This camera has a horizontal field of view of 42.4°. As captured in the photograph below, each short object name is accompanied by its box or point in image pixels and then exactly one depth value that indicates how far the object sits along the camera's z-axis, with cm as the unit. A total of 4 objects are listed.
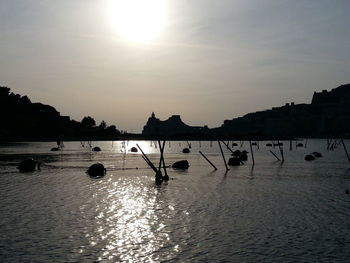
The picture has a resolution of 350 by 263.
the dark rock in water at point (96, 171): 5809
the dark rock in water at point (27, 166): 6284
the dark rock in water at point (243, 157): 9231
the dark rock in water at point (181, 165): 7078
